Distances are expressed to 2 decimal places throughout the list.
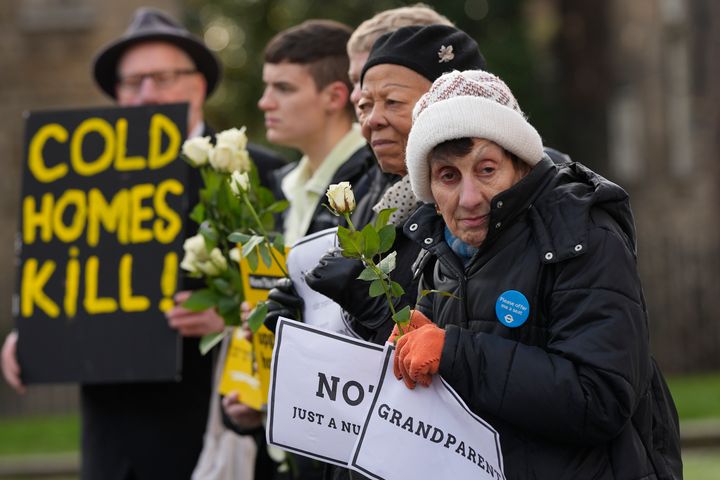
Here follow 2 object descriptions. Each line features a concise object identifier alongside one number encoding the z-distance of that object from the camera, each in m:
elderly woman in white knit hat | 6.00
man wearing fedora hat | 11.25
